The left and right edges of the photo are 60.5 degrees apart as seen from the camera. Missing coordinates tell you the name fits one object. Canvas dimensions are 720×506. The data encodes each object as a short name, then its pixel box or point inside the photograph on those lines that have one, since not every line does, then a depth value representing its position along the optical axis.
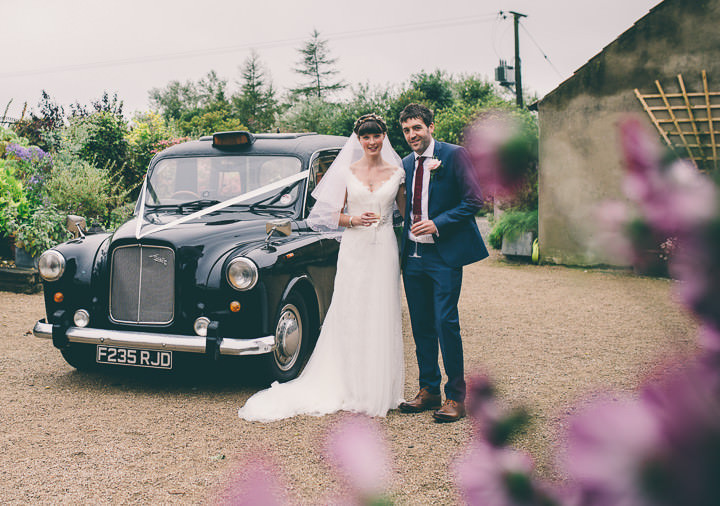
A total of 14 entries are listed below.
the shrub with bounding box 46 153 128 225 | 9.85
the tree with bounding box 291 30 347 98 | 55.75
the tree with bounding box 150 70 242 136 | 68.31
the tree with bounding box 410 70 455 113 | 28.28
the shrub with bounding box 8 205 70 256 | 9.06
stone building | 9.61
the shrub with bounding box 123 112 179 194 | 12.62
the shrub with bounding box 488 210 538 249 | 12.40
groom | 4.09
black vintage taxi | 4.48
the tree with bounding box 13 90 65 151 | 13.26
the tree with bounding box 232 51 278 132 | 57.50
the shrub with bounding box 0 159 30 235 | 9.06
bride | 4.46
